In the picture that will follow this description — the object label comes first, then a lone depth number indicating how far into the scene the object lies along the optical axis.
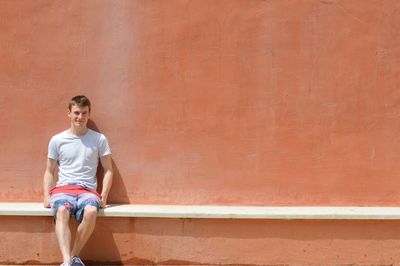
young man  4.74
